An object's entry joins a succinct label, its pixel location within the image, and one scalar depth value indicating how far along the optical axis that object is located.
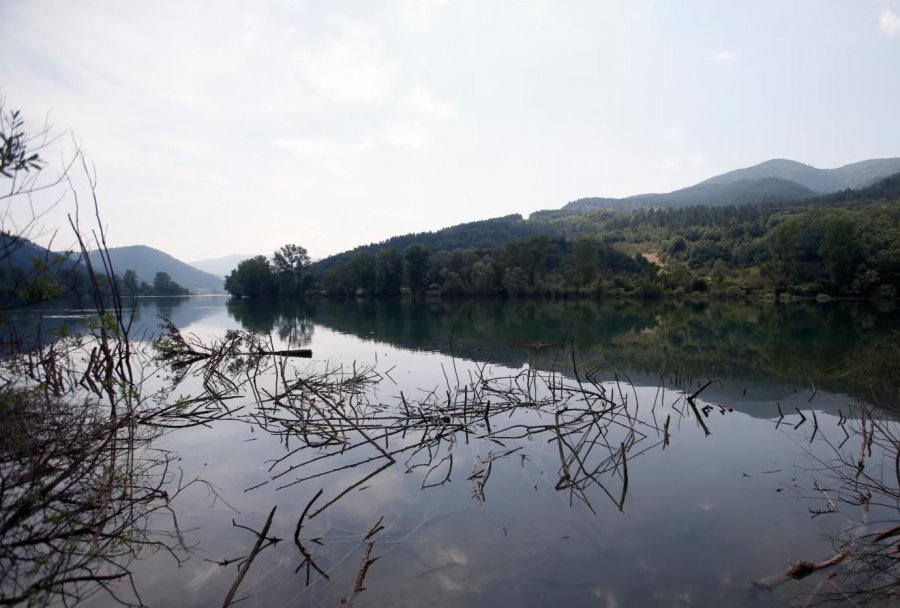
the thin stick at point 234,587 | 4.55
